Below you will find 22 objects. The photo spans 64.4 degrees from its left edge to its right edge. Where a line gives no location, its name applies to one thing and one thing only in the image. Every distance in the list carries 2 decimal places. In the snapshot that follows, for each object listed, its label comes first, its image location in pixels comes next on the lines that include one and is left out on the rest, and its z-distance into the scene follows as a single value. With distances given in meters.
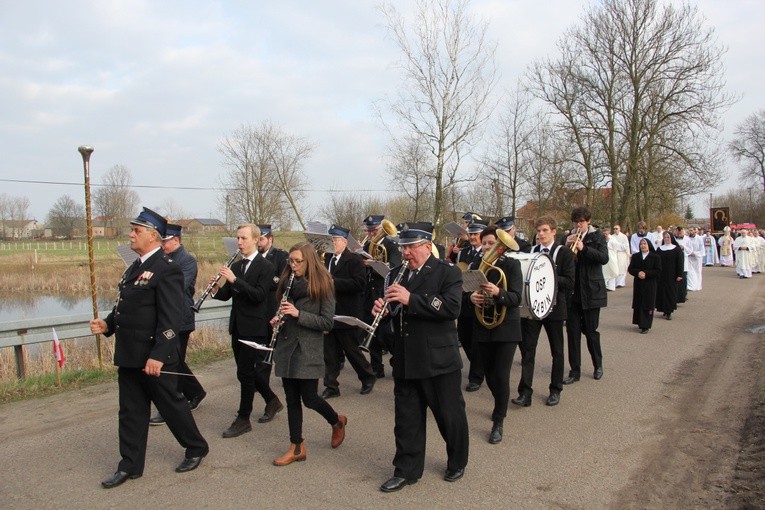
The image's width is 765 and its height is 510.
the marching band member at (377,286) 7.95
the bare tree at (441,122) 18.44
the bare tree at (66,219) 52.06
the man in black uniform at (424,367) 4.43
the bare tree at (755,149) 58.94
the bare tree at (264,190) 31.30
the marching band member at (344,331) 7.02
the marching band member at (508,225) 7.34
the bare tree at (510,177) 24.73
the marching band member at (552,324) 6.56
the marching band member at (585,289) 7.27
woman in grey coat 4.91
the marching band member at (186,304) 6.32
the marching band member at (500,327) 5.52
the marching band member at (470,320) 7.35
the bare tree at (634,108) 26.66
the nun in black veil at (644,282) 10.76
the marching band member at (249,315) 5.77
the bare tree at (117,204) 35.09
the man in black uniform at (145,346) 4.58
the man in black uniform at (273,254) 6.66
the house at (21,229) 59.31
